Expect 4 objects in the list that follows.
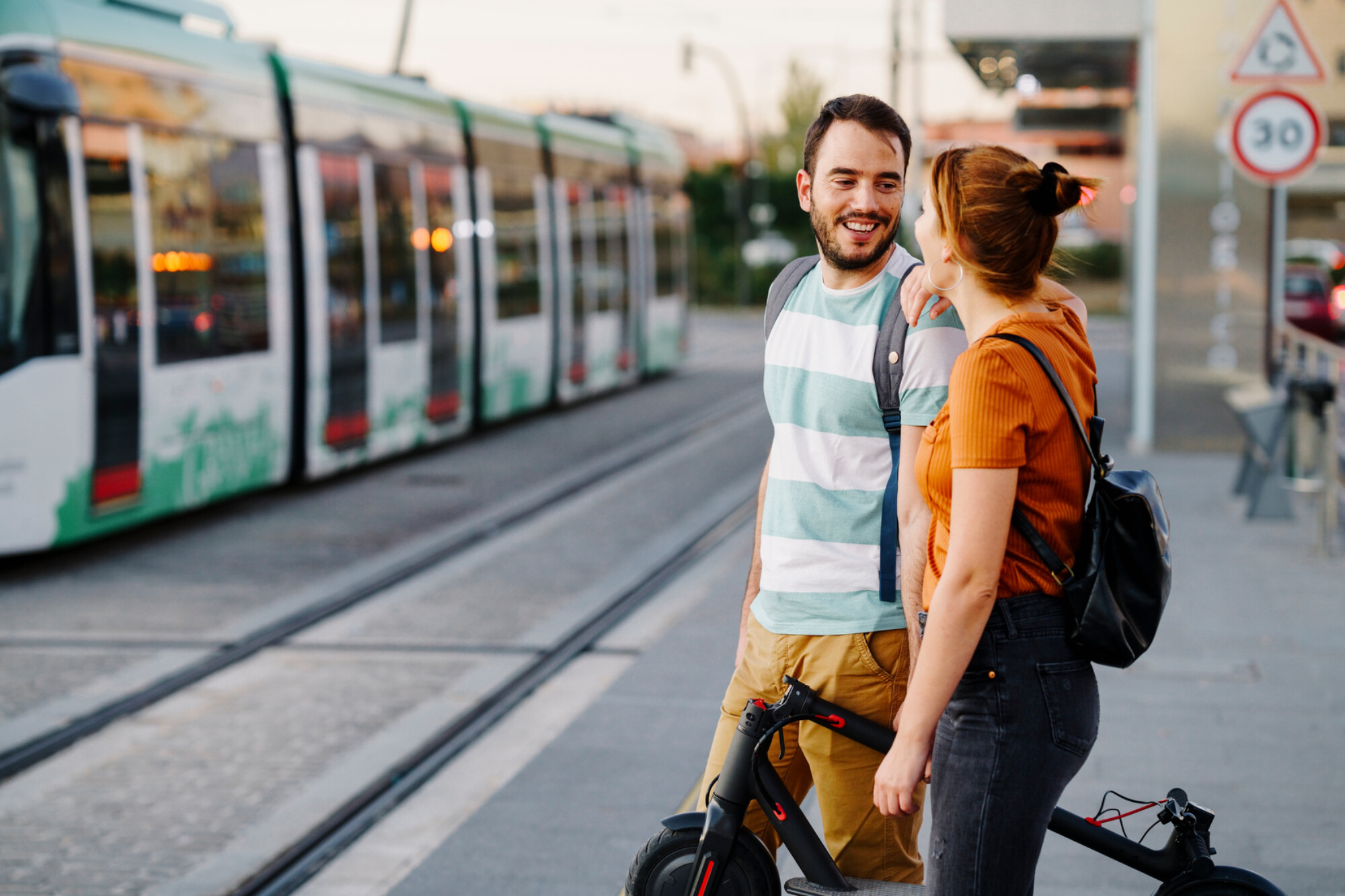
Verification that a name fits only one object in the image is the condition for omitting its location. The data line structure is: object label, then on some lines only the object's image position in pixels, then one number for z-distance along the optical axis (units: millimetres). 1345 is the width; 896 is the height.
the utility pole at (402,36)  21000
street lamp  42153
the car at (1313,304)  25828
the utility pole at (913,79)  30484
